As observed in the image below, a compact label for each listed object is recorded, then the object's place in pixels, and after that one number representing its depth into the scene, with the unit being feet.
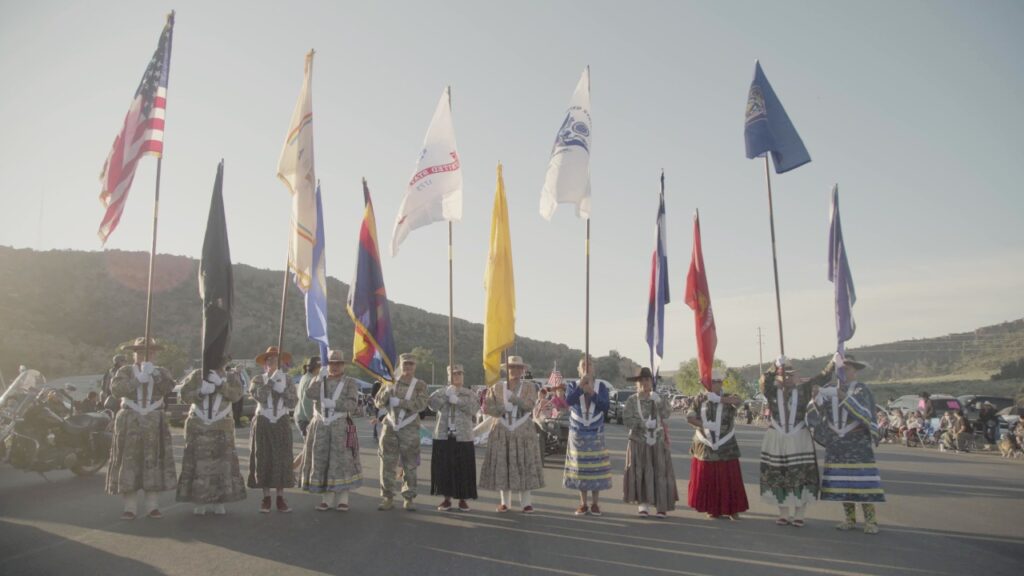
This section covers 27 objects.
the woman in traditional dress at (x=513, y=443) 31.71
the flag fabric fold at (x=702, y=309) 34.96
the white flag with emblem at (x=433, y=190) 37.29
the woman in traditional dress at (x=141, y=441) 29.32
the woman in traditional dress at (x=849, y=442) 28.48
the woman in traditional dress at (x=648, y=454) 31.45
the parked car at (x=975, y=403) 98.63
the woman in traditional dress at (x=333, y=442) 31.65
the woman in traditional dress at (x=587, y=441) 31.50
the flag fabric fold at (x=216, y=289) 31.91
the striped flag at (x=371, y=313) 34.94
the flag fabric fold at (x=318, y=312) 37.24
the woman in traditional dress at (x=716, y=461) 30.96
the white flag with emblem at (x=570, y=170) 36.70
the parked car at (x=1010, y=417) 77.87
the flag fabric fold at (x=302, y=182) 35.45
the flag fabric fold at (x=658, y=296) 36.58
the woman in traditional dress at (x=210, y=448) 30.01
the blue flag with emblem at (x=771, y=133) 36.60
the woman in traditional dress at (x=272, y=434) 31.68
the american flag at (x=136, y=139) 33.78
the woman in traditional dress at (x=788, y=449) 29.91
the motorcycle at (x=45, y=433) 39.83
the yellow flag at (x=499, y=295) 33.83
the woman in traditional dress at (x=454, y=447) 32.12
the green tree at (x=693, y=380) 227.75
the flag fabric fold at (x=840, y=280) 34.68
